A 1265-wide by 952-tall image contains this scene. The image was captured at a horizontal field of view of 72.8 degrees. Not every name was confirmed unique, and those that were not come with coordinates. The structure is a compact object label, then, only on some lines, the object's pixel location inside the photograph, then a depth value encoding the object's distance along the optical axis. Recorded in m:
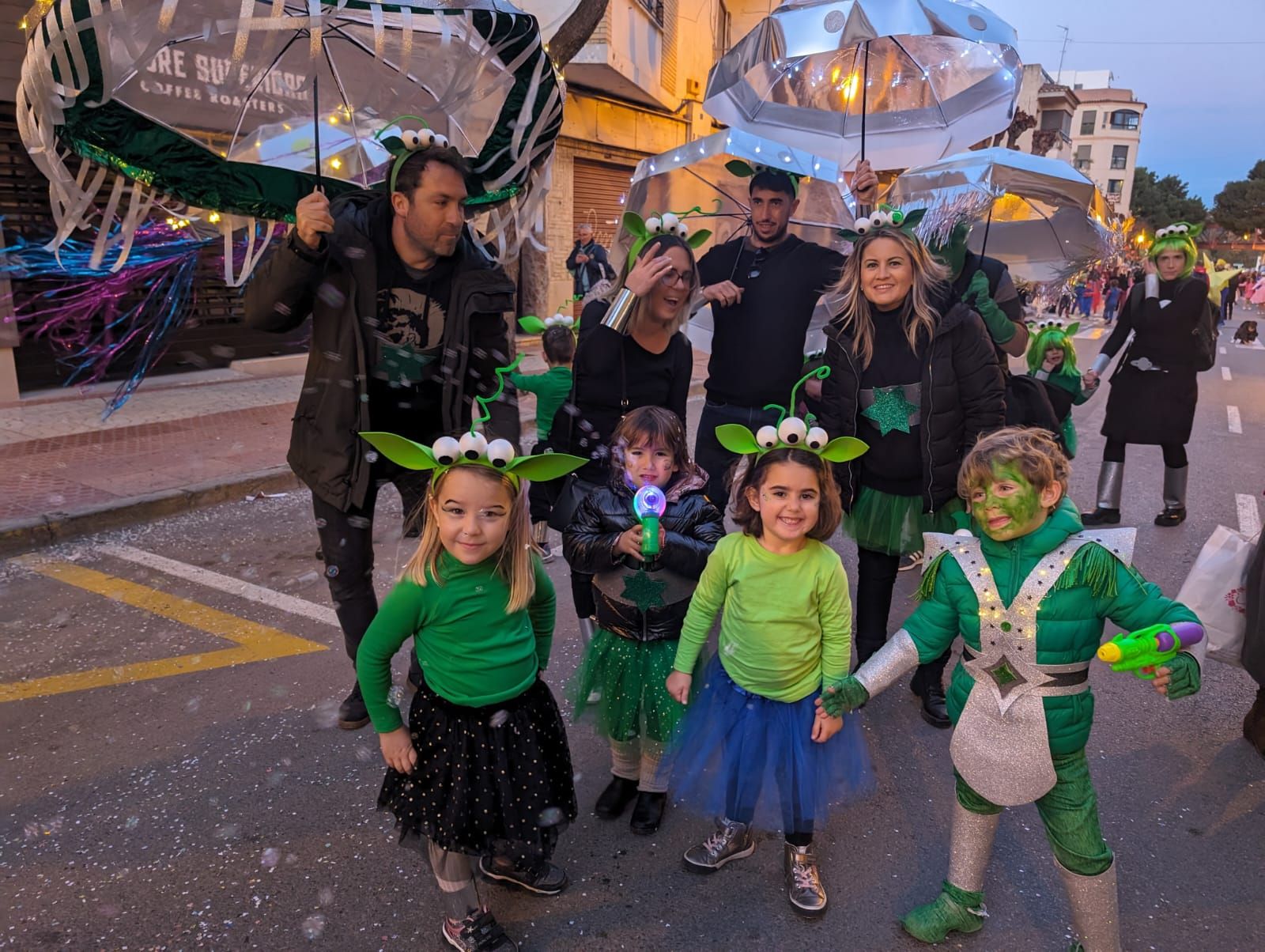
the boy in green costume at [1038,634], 1.97
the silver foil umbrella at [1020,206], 4.42
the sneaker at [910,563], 4.85
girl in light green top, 2.28
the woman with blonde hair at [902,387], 2.96
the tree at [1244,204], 60.19
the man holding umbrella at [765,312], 3.38
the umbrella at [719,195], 4.05
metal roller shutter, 15.44
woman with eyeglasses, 2.87
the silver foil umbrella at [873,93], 4.30
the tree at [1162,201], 67.56
